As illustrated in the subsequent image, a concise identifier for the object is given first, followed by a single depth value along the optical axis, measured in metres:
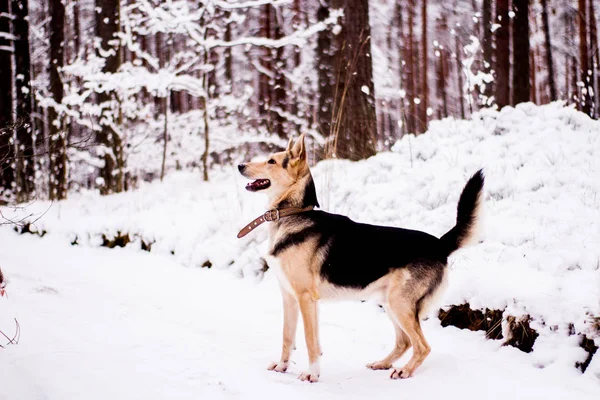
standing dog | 3.14
